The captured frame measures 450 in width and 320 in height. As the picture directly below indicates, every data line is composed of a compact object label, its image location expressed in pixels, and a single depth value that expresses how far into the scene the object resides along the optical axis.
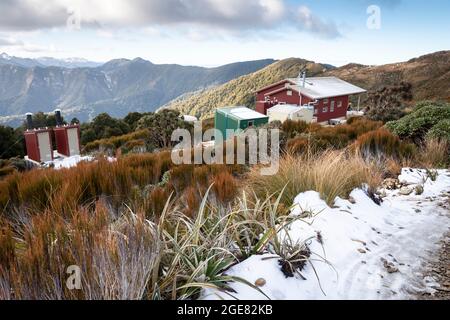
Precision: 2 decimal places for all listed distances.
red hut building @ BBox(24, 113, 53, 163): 16.22
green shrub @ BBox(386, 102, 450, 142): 7.01
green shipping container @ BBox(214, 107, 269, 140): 15.37
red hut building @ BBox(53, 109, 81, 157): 17.42
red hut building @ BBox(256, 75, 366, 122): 24.52
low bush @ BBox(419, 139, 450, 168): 5.80
